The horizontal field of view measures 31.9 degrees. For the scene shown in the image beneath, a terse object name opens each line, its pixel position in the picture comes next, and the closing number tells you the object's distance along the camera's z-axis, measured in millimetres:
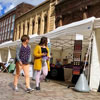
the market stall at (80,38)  6328
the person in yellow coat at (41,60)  5629
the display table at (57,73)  9648
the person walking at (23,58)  5238
